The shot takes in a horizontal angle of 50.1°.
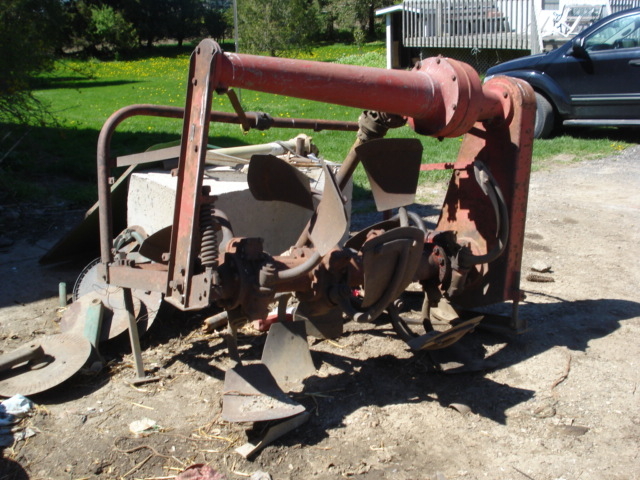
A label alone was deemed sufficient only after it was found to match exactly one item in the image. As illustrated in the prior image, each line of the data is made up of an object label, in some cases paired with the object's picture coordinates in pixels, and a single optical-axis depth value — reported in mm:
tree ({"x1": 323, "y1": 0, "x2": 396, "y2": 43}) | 34125
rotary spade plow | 2766
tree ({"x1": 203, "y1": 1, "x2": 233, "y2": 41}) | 37250
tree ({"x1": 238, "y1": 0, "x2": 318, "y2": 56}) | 21234
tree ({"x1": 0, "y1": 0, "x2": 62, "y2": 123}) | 7449
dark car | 9641
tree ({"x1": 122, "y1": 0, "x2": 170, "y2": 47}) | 35531
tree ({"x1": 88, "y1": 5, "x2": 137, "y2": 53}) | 31672
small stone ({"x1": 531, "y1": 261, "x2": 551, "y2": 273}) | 4957
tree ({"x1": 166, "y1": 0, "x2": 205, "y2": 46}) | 36594
